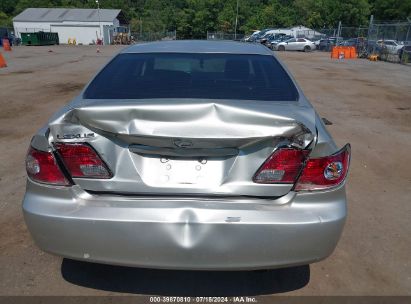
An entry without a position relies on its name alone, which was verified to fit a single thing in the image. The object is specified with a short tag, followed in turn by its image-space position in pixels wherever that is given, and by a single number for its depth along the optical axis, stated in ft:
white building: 222.48
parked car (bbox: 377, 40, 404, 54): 84.22
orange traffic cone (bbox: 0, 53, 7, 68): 62.82
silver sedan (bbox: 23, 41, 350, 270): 6.88
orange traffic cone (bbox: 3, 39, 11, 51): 120.38
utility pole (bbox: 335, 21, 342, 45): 125.49
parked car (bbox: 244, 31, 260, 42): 167.63
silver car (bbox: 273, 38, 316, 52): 131.75
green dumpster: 170.71
